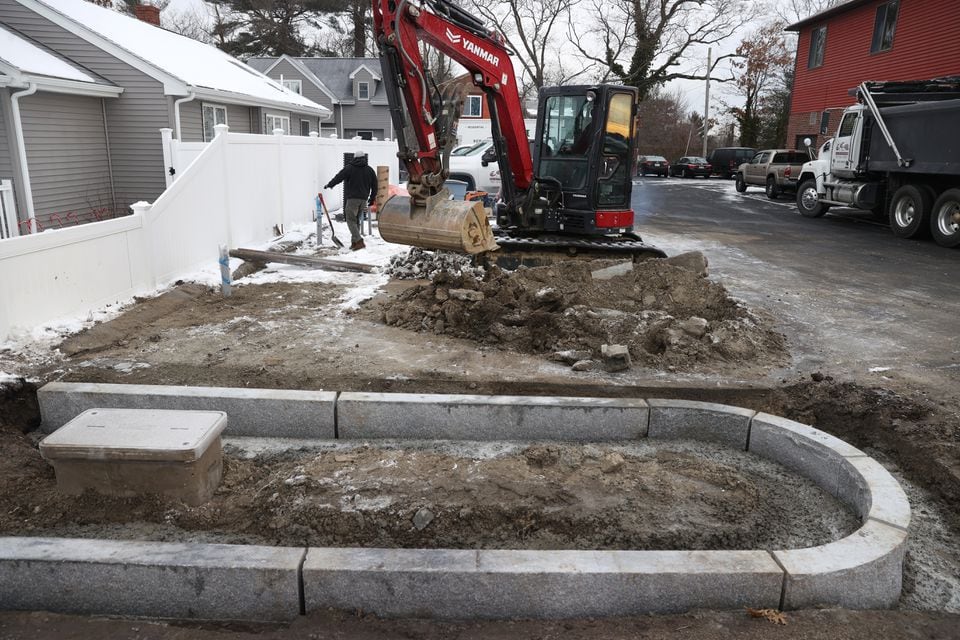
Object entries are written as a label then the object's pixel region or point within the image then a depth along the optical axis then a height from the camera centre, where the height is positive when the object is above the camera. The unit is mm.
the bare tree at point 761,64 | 44062 +6134
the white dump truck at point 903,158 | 14102 +170
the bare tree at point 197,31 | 41781 +6776
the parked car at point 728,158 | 37469 +110
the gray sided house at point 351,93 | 36312 +2909
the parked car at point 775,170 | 25016 -300
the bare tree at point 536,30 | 39719 +7179
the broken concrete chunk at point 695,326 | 6777 -1631
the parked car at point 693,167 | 38531 -404
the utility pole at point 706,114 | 44447 +2907
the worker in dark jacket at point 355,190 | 12641 -747
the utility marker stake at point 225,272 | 8734 -1599
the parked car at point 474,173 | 18672 -548
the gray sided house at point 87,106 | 12430 +725
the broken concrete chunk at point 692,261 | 9469 -1394
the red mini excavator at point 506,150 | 6738 +52
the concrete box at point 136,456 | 3969 -1785
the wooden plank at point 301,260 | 10383 -1682
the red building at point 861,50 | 20875 +3922
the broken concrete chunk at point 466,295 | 7574 -1543
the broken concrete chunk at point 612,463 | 4672 -2056
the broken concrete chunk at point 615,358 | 6137 -1762
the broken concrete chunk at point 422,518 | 4043 -2133
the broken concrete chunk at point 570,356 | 6426 -1846
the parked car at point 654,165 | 40344 -393
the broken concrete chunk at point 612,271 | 9422 -1544
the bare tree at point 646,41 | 40188 +6899
